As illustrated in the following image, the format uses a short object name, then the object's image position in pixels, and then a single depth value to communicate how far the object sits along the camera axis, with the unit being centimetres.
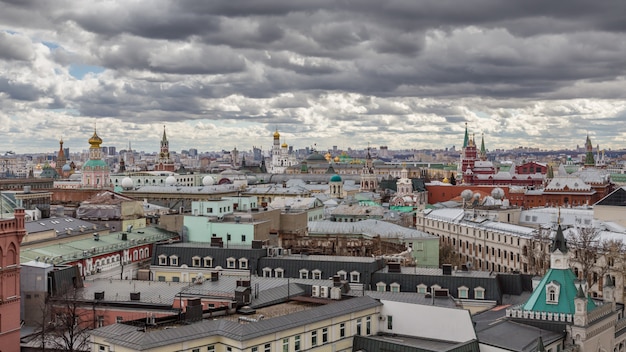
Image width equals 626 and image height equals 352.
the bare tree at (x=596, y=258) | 7912
